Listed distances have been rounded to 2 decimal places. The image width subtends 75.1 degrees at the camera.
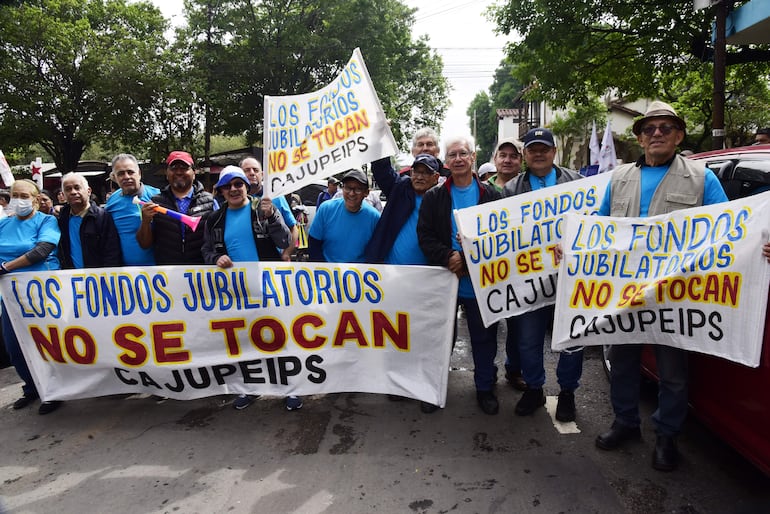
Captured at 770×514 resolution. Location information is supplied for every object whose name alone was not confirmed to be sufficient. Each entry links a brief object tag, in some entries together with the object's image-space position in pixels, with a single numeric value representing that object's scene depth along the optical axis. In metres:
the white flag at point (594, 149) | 9.08
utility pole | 8.75
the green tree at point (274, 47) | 20.61
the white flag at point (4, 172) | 6.30
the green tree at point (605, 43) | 10.42
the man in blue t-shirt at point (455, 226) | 3.46
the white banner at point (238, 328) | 3.43
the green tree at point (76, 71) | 18.17
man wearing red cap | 3.93
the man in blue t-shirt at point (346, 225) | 3.90
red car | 2.21
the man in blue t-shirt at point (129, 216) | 4.05
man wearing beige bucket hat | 2.72
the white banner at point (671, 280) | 2.31
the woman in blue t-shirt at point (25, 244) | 3.90
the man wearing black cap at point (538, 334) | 3.43
